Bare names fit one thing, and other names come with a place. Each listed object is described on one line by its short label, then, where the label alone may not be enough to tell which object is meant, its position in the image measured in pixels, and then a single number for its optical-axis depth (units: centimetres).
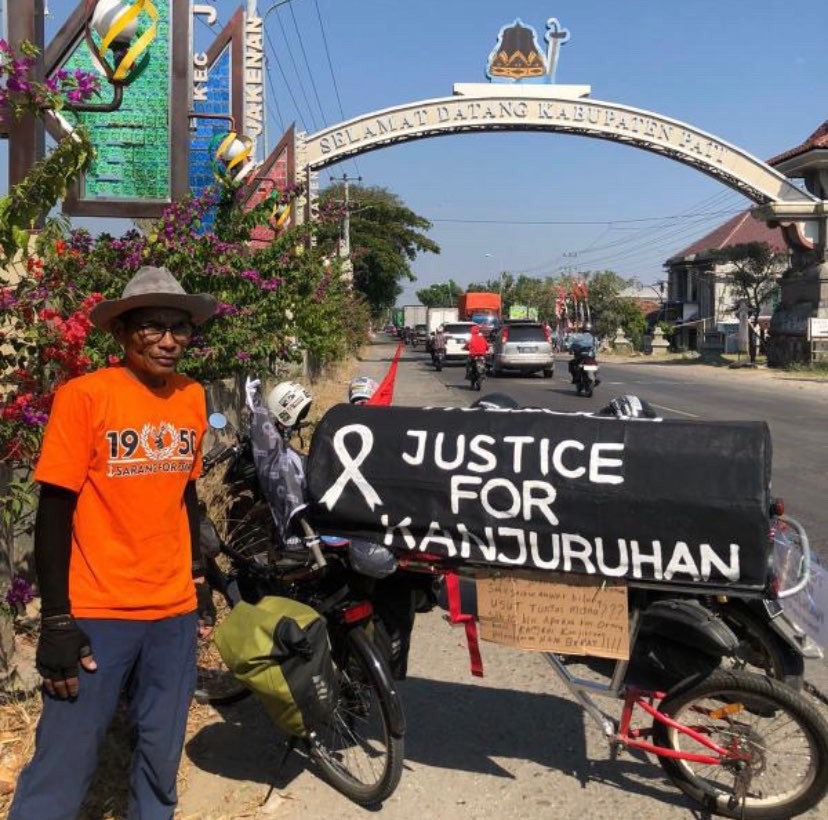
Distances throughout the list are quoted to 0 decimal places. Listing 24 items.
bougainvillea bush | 347
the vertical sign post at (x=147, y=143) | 692
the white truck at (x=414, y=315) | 7291
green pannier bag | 302
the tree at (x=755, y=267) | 3941
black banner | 279
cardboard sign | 298
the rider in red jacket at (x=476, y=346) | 2102
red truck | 4907
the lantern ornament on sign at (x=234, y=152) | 845
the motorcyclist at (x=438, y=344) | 3169
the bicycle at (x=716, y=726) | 297
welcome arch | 3219
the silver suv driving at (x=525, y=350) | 2611
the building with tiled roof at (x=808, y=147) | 3170
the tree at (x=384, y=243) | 5197
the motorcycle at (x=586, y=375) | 1908
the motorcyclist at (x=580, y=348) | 1944
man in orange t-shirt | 233
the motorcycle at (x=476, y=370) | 2131
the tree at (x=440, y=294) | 15188
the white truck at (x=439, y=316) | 5059
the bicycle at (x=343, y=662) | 314
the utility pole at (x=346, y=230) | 3719
